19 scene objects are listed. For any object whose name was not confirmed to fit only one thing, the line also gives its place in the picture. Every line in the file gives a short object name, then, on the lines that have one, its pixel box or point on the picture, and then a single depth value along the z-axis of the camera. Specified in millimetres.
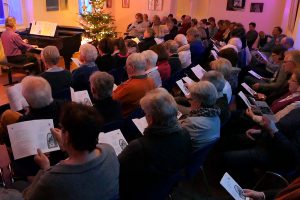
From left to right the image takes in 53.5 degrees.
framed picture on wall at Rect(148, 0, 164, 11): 11203
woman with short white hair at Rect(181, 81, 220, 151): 2438
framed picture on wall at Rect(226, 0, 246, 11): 11164
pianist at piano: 6051
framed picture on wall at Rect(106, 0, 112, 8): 11723
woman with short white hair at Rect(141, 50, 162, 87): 3908
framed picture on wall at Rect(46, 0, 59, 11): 8588
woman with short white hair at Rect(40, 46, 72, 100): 3592
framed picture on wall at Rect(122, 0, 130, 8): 11828
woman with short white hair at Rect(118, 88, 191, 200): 1900
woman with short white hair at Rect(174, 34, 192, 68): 5250
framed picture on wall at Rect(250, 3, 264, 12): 10844
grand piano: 6694
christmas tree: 8711
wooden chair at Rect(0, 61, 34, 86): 6039
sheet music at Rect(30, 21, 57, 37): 6906
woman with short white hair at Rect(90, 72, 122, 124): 2729
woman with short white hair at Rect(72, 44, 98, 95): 4059
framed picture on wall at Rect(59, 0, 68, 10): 9195
